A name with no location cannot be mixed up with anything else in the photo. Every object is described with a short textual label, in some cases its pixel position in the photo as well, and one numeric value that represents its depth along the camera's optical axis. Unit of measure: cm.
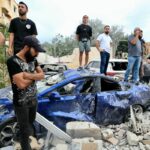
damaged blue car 326
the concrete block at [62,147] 290
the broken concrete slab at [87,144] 280
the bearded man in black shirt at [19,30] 344
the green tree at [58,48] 2070
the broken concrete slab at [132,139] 313
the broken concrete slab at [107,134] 319
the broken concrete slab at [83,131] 300
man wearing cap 228
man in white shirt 456
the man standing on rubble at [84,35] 477
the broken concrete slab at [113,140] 318
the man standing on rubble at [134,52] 435
